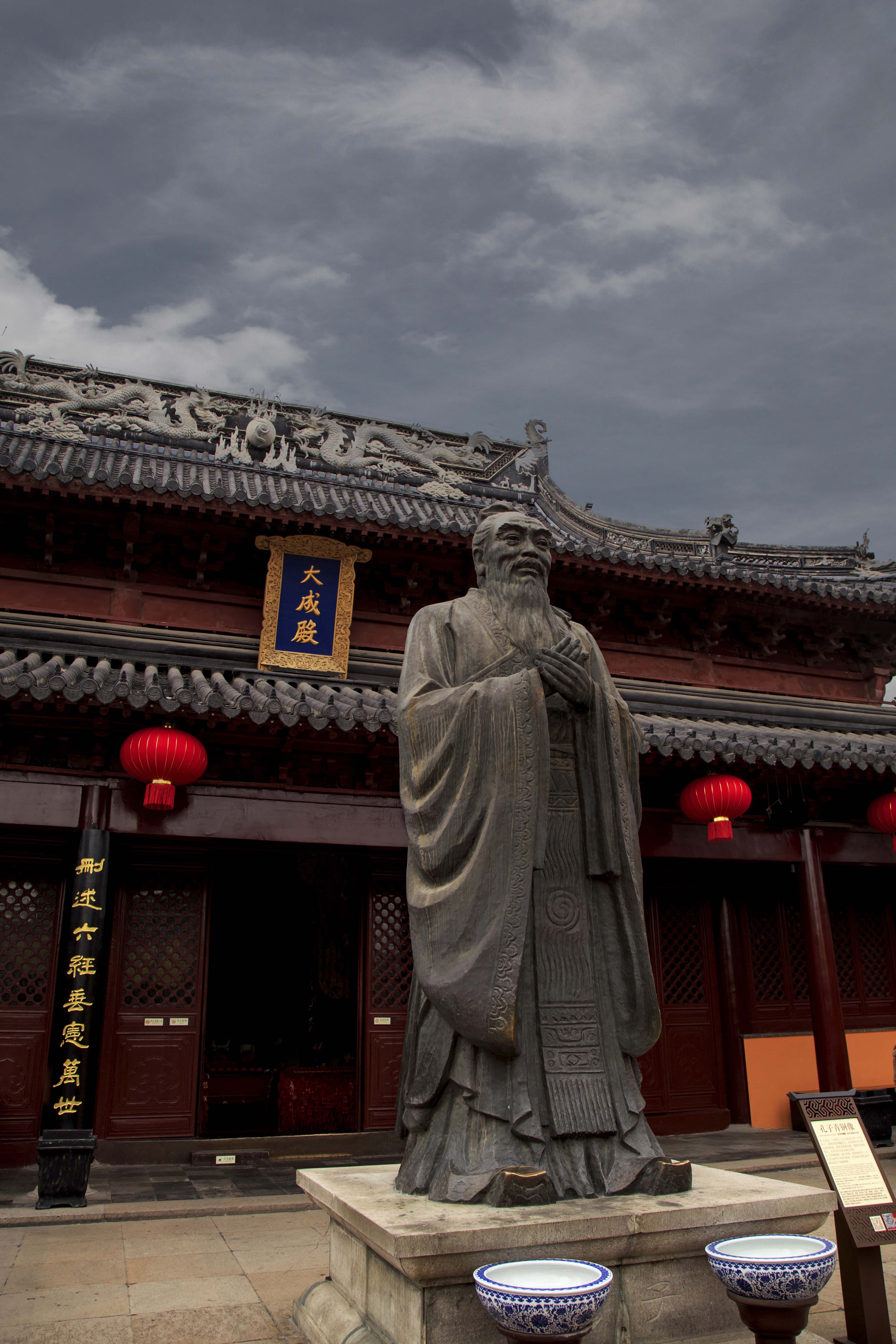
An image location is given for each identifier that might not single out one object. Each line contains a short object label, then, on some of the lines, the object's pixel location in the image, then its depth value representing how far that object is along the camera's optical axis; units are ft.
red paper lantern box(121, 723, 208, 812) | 24.67
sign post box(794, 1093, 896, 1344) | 10.88
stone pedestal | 8.57
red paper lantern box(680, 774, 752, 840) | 29.22
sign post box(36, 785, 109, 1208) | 21.21
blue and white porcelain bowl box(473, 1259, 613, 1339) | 7.23
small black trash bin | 29.17
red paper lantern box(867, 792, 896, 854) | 32.12
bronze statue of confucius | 10.30
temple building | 26.25
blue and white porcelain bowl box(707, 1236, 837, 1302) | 7.97
